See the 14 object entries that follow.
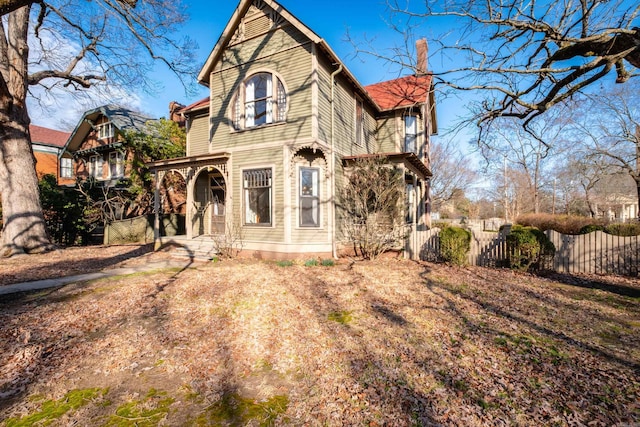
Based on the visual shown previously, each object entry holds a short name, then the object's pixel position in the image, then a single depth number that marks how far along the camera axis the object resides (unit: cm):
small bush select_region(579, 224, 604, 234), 1205
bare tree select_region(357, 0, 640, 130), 442
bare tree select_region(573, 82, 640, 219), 1955
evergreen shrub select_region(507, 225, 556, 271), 851
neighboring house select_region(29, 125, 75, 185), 2788
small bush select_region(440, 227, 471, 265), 936
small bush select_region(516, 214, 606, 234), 1633
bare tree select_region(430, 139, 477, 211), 2780
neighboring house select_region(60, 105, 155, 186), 2000
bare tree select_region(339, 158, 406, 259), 1038
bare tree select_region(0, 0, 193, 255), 1071
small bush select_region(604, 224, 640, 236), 1067
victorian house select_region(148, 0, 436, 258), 1030
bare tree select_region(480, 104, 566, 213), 2475
